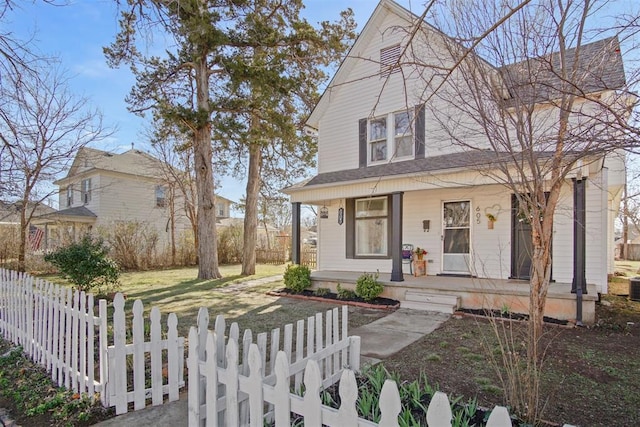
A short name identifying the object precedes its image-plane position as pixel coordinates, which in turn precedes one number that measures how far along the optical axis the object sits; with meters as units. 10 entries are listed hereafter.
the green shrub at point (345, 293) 8.60
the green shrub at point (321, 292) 9.10
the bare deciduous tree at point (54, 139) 10.92
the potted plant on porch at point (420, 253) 9.56
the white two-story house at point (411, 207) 7.64
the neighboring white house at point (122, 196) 20.59
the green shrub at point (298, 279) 9.44
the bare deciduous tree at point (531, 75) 3.34
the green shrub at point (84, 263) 7.20
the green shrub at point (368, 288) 8.16
